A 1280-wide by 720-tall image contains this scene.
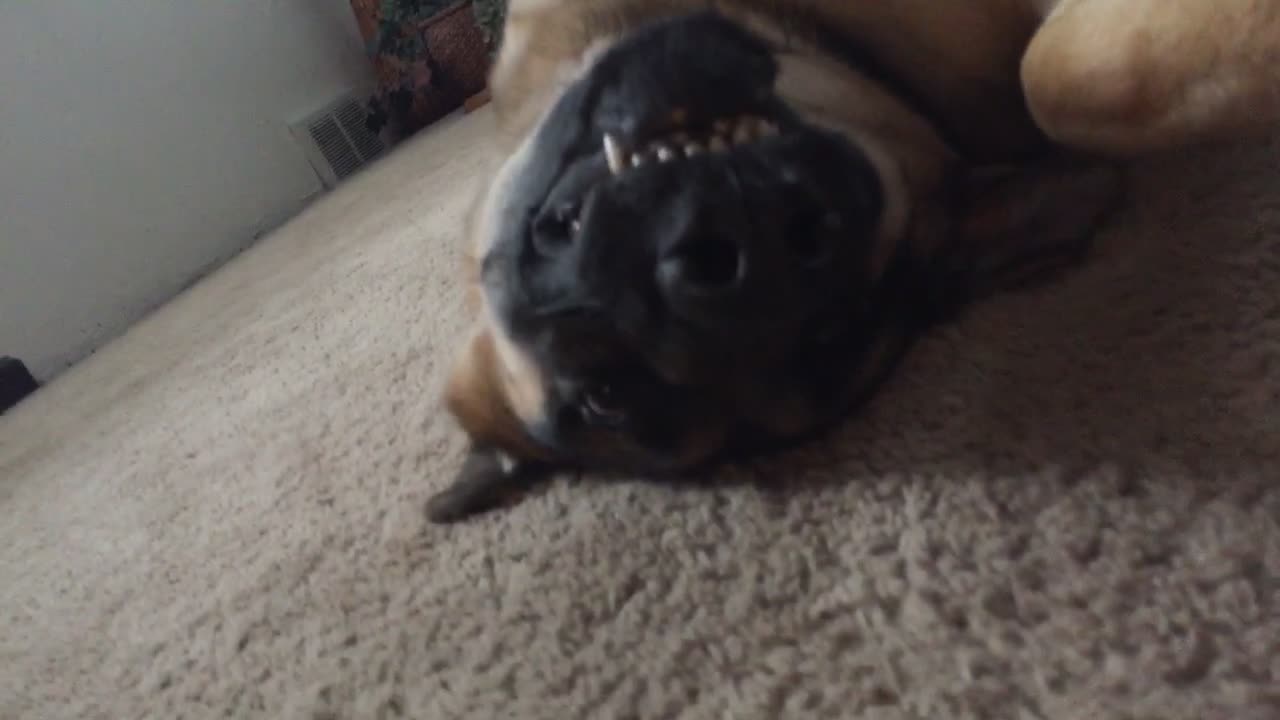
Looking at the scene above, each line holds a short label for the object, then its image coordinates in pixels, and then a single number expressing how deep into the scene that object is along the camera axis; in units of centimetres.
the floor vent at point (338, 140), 383
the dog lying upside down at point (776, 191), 80
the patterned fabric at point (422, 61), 385
